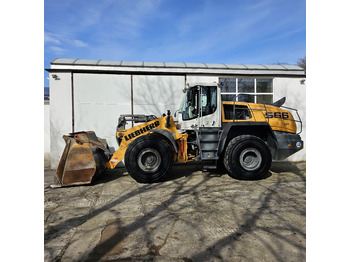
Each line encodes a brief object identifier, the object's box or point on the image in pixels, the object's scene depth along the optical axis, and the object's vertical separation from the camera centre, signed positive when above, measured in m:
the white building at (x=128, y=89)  8.41 +1.54
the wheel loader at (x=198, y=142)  6.01 -0.36
